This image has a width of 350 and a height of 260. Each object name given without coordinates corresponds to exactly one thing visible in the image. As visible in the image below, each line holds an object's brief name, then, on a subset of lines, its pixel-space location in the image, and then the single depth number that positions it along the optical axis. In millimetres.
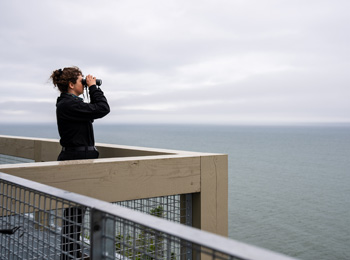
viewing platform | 1513
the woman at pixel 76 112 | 3826
